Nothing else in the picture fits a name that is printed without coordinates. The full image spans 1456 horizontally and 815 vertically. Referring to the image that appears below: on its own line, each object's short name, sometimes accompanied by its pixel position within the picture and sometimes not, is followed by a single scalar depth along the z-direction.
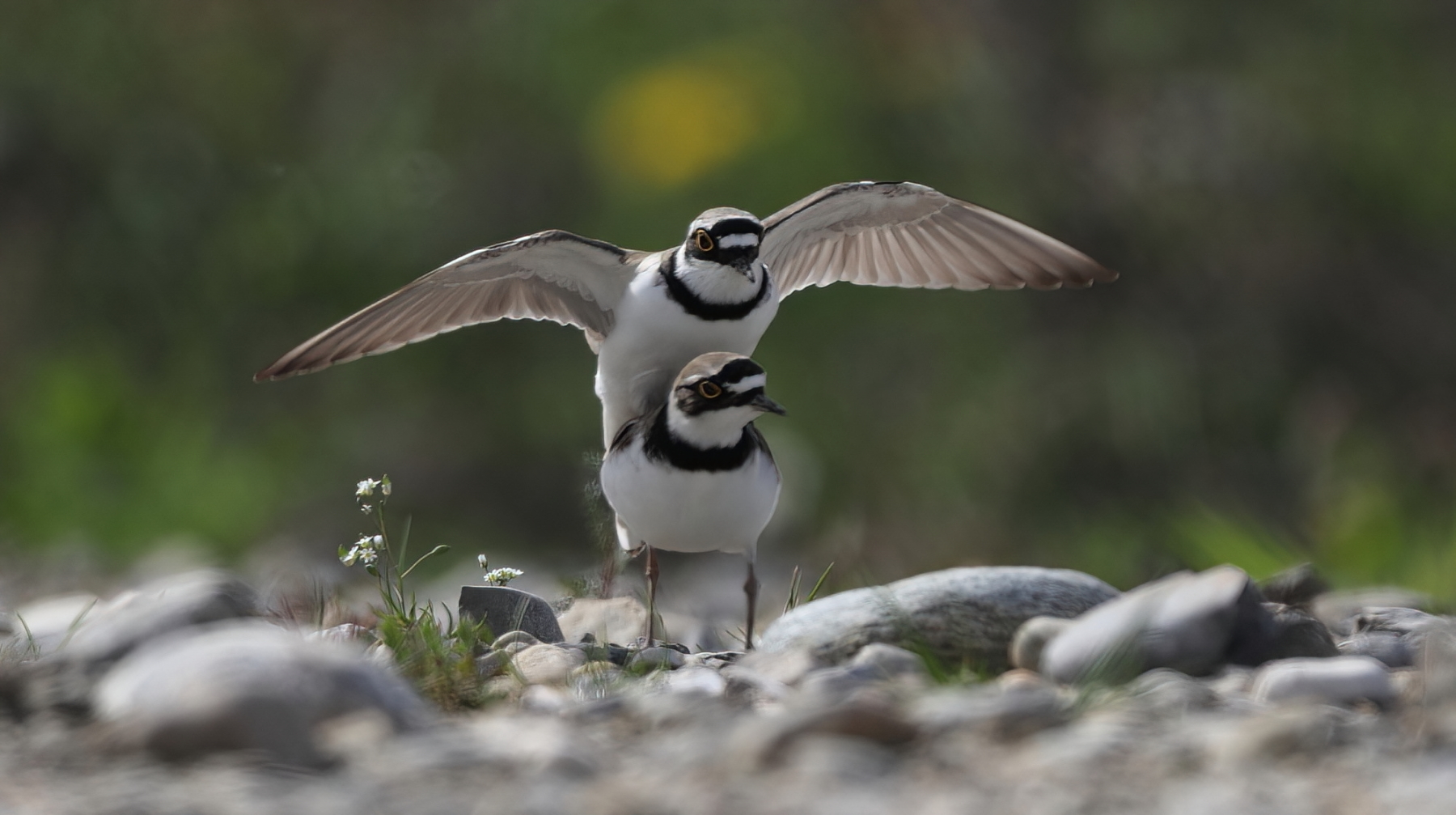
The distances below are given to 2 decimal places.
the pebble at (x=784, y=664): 7.44
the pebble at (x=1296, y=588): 9.88
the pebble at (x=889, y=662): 7.26
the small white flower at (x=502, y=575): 9.47
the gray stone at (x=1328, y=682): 6.55
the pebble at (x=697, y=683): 6.95
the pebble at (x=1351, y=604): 9.16
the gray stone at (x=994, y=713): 5.84
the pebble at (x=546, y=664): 7.71
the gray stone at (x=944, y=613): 8.02
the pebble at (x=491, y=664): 7.80
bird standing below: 9.16
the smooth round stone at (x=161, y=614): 7.21
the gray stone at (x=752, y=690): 7.04
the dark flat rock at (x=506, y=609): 8.95
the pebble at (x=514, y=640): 8.46
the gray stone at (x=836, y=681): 6.60
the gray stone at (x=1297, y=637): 7.51
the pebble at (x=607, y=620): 10.00
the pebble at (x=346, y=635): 8.38
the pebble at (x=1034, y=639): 7.53
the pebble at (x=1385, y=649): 7.91
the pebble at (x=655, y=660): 7.92
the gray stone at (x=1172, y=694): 6.39
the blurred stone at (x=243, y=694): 5.50
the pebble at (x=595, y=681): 7.29
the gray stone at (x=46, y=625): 8.14
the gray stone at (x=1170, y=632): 6.98
